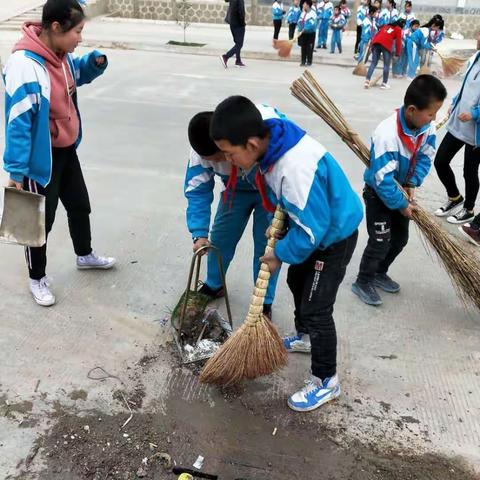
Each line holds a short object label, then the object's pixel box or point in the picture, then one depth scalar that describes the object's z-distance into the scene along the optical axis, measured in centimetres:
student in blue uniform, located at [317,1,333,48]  1437
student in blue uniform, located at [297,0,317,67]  1112
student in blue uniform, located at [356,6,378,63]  1237
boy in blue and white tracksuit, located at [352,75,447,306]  259
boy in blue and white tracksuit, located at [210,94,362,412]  181
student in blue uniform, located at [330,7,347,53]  1388
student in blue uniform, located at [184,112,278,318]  223
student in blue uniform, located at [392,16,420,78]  1047
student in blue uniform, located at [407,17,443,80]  1041
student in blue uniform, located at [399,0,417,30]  1319
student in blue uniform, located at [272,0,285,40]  1442
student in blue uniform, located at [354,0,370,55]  1309
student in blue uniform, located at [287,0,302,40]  1398
